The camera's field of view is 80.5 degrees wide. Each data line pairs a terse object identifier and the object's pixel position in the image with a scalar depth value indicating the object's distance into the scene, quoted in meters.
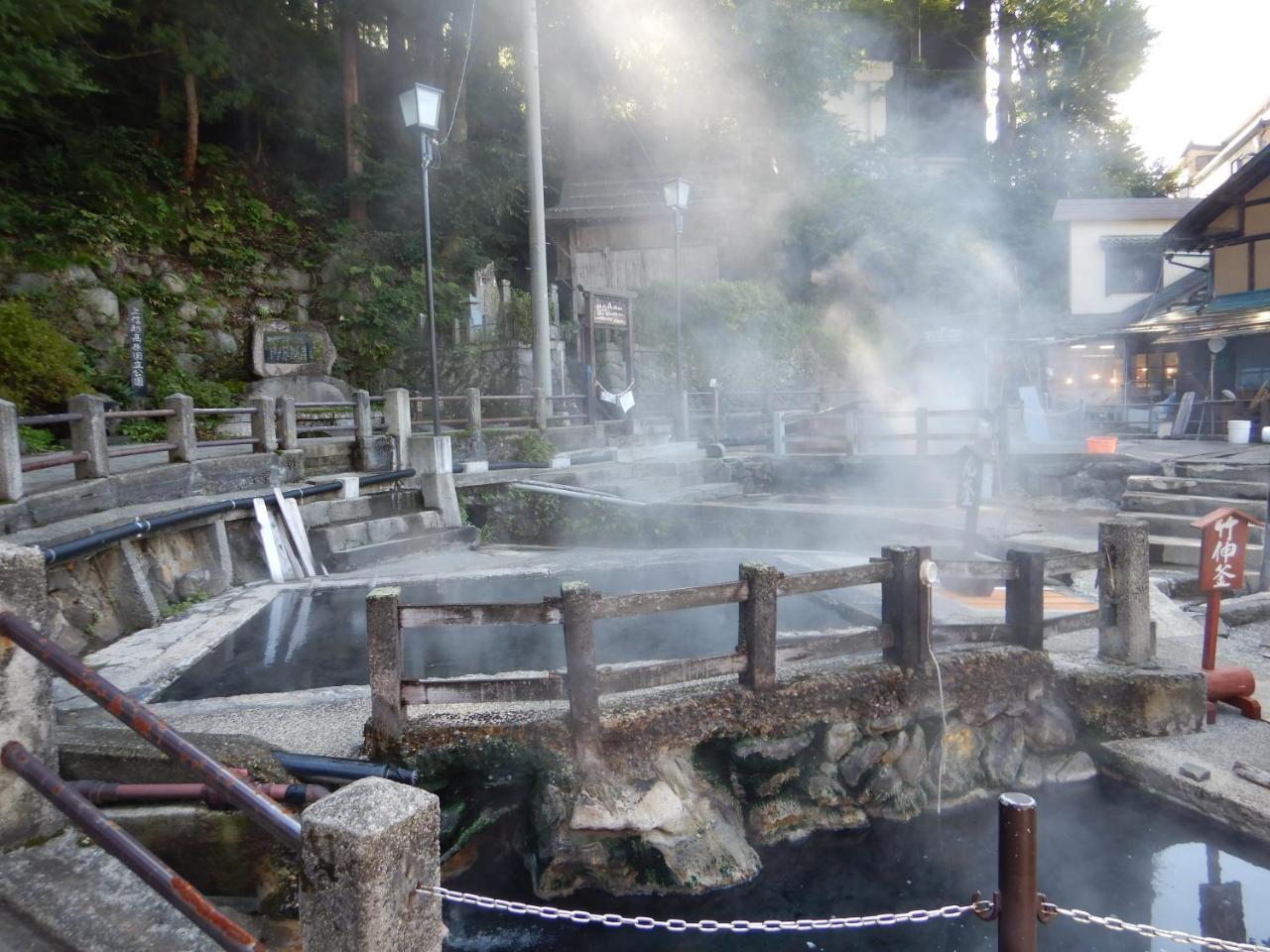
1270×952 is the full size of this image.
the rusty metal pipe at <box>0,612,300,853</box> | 2.36
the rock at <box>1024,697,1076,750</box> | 6.02
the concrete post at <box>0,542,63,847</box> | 3.15
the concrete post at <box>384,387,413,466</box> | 13.40
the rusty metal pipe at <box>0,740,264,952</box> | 2.44
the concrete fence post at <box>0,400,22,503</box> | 6.67
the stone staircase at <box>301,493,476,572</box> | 10.97
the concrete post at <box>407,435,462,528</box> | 13.09
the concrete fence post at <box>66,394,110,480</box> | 8.04
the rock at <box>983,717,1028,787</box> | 5.98
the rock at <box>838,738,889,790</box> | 5.70
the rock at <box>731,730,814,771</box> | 5.33
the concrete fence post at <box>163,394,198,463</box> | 9.88
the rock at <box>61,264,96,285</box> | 17.73
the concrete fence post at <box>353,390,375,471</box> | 13.09
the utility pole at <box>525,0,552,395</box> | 18.72
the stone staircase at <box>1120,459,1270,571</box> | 10.22
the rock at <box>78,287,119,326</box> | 17.91
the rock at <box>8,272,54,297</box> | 16.92
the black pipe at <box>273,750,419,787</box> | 4.25
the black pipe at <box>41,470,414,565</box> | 6.39
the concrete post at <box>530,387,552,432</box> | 16.98
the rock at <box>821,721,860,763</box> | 5.59
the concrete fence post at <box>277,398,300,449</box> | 11.83
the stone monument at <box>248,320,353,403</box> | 20.03
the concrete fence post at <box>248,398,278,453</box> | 11.47
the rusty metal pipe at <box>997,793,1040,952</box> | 2.72
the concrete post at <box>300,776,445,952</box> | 2.17
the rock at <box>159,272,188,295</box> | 20.28
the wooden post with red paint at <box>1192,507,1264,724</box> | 6.00
